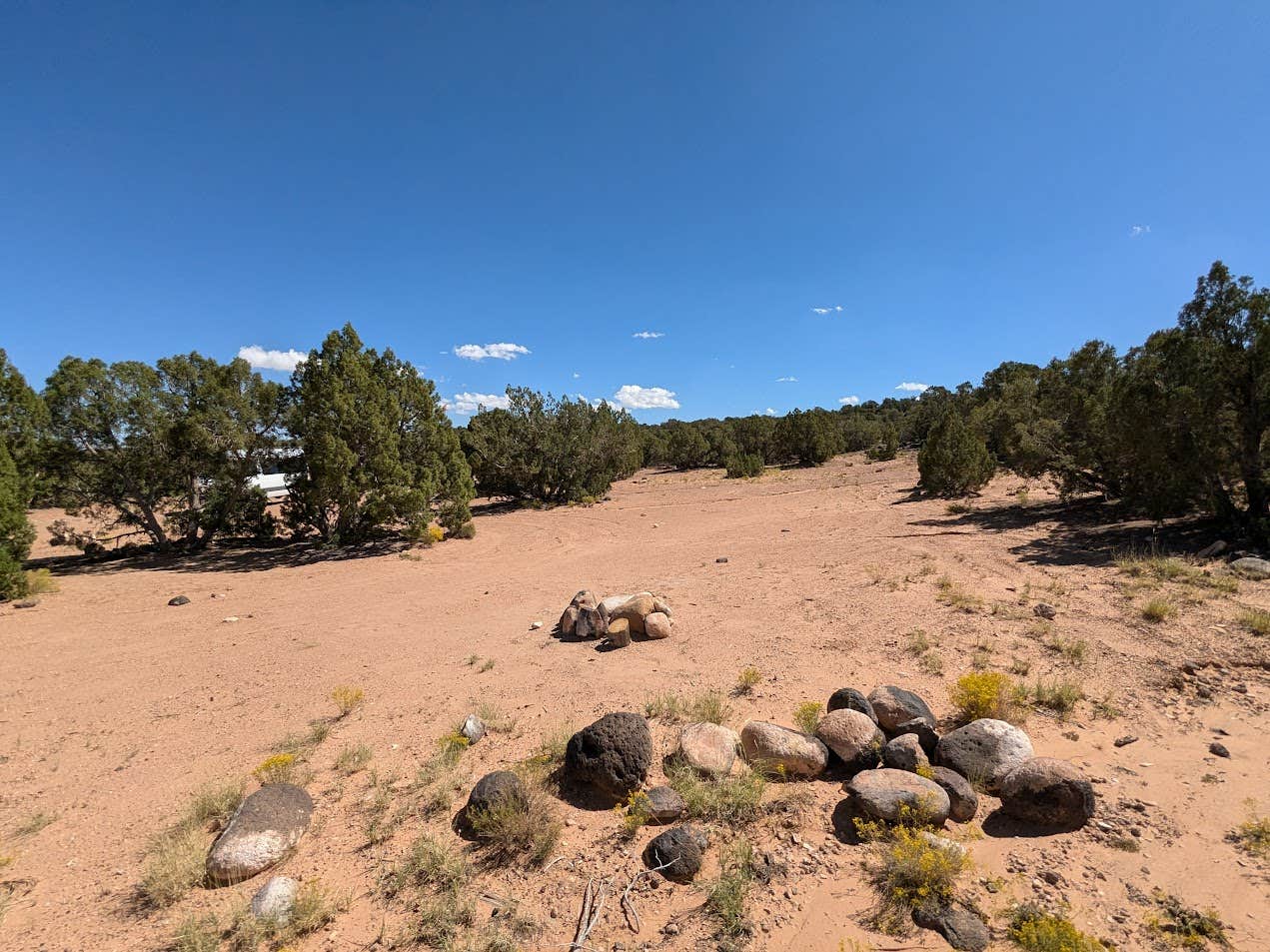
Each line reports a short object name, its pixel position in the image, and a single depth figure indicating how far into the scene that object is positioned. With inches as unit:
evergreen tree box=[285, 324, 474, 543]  637.9
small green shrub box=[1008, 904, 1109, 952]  107.5
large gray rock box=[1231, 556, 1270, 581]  341.1
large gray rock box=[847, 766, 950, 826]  150.1
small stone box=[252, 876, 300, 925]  128.2
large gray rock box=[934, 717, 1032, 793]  169.8
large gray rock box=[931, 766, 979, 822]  155.2
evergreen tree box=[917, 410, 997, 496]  903.7
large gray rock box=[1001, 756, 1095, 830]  148.6
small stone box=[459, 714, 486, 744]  214.3
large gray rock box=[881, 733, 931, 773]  172.2
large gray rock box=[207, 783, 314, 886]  143.8
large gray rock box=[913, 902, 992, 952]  116.1
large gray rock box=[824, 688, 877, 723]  201.8
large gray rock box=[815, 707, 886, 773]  180.9
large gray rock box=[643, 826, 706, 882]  141.0
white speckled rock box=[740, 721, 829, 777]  179.9
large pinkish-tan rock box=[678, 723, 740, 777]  180.9
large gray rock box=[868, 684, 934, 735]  199.2
